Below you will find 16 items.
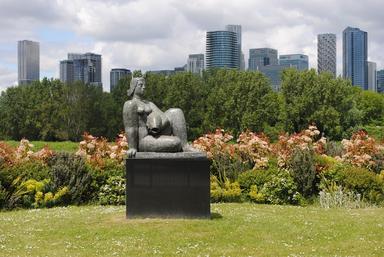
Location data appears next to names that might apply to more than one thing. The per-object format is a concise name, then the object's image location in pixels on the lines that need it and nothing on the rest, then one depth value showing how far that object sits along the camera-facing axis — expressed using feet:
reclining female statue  35.83
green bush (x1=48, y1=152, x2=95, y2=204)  48.62
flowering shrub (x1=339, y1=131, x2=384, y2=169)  54.80
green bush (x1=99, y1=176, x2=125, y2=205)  48.32
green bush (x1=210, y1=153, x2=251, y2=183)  51.98
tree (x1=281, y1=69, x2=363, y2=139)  146.72
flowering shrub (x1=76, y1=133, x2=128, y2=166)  53.93
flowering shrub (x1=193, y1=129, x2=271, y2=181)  52.54
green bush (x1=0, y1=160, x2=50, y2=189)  47.78
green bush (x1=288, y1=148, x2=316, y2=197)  50.54
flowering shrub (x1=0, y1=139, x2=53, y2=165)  51.98
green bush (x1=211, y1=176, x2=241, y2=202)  48.19
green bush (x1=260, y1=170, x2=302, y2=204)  49.14
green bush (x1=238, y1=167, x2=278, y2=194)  49.85
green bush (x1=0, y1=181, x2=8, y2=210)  45.73
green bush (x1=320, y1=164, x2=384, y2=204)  48.65
